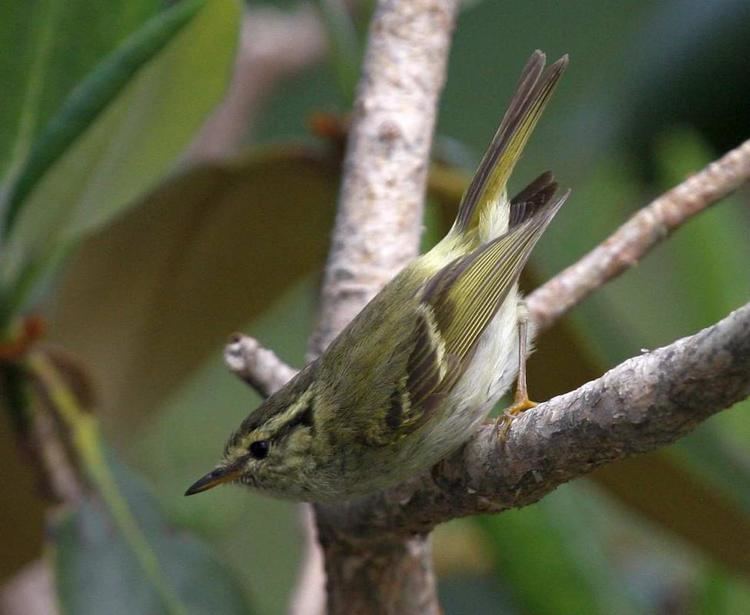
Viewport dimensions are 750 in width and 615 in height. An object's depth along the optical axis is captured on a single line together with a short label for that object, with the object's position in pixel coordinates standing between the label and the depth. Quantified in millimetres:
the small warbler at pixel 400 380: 3686
